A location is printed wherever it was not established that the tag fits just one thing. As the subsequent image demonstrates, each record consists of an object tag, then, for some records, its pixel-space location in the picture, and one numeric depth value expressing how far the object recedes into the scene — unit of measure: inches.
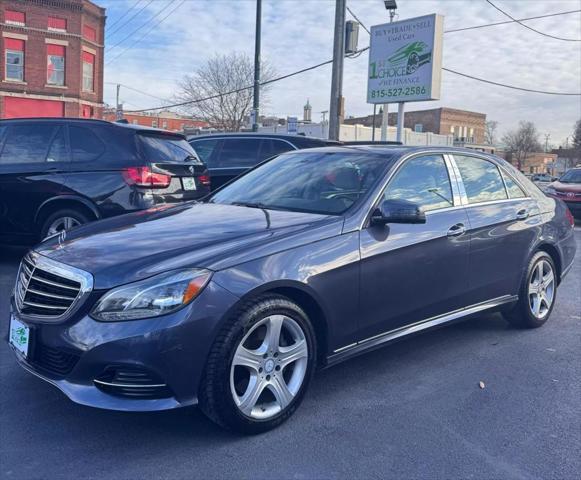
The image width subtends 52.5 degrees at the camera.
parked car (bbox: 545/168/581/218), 589.3
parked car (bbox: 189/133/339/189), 362.9
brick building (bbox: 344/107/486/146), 2893.7
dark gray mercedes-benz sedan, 110.7
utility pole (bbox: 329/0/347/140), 557.3
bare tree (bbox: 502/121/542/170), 3115.2
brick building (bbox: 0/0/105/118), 1250.6
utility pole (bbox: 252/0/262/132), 733.3
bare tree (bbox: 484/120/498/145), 3291.8
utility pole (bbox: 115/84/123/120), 1349.7
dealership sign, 683.4
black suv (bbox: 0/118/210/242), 251.8
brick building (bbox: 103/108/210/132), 2657.5
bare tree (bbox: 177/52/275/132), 1290.6
